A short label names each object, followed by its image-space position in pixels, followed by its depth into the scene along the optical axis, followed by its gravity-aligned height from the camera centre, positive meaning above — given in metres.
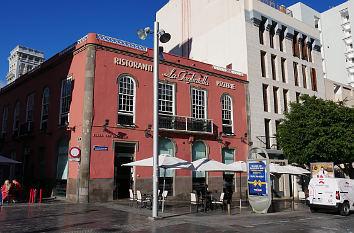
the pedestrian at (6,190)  17.09 -0.93
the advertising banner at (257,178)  15.08 -0.24
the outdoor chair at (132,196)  16.78 -1.24
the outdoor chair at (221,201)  16.09 -1.47
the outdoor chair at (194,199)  15.70 -1.31
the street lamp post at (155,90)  12.52 +3.50
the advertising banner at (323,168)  19.81 +0.31
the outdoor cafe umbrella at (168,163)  14.70 +0.50
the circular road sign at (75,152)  16.94 +1.13
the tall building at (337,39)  62.95 +28.29
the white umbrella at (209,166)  15.99 +0.37
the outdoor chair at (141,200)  15.84 -1.37
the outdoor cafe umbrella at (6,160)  18.92 +0.78
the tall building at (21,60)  114.94 +42.46
